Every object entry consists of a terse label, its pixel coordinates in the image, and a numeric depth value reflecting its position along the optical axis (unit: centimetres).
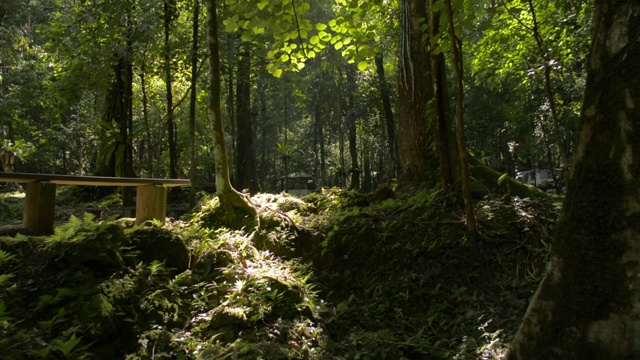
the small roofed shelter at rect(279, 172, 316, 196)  3747
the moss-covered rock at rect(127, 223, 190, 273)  499
